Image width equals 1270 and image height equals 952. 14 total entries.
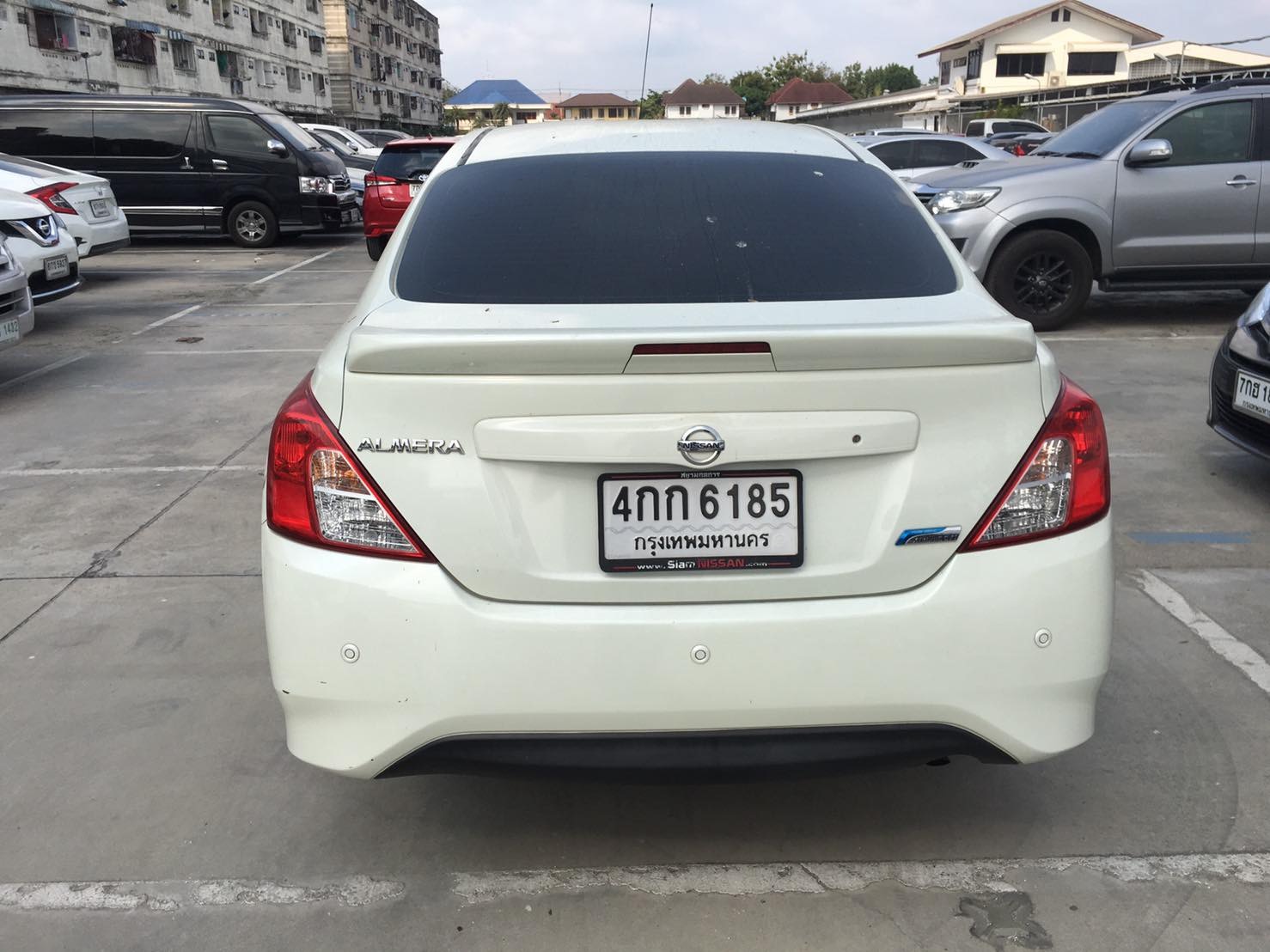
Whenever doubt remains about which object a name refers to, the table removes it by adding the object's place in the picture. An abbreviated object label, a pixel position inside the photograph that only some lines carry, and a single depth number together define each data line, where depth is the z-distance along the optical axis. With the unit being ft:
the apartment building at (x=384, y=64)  206.49
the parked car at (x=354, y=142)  75.31
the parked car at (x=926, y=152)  50.24
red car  45.39
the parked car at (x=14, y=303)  23.86
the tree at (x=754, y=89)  374.84
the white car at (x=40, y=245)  29.58
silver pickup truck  28.45
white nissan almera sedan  6.92
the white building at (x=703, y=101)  360.65
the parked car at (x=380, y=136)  96.95
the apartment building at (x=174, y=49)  104.58
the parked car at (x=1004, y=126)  103.76
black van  53.21
